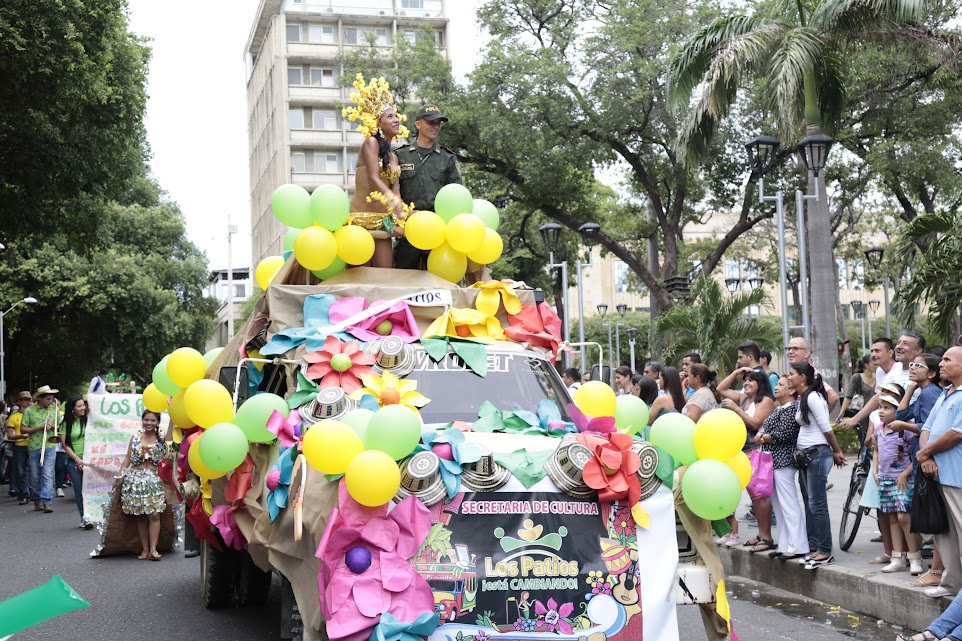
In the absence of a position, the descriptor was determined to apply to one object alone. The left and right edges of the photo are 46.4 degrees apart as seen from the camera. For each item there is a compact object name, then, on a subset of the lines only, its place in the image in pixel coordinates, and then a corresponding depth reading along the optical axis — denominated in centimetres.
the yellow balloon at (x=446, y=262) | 888
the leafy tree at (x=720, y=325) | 2117
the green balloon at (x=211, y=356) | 955
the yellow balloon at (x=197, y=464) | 728
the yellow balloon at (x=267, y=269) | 1053
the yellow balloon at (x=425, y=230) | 872
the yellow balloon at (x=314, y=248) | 836
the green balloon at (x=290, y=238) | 967
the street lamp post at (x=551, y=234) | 2589
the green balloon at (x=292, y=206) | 884
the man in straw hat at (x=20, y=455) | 2061
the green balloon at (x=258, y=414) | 689
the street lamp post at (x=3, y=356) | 3953
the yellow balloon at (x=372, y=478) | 540
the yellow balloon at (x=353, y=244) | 853
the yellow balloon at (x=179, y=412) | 855
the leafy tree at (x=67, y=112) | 1822
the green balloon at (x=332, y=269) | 864
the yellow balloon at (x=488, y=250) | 898
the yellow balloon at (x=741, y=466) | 651
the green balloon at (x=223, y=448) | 688
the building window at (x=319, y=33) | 7700
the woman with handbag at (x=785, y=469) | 1011
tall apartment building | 7612
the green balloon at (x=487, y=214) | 966
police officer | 937
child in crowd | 909
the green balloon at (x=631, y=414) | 802
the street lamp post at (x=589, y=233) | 2491
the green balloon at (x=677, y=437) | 654
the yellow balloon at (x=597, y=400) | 788
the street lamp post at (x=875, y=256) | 3231
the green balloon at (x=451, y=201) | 900
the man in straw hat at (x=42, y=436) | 1966
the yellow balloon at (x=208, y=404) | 731
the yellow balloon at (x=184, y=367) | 888
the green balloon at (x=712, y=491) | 603
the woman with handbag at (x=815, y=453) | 991
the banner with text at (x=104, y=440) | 1616
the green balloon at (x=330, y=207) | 860
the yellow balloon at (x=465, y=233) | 872
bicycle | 1072
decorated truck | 549
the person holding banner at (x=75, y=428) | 1728
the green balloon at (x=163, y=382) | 914
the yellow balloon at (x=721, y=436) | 640
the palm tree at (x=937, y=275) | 1426
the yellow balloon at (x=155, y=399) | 1002
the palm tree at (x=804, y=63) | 1780
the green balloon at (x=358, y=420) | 595
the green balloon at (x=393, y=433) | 563
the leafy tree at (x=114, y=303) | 4384
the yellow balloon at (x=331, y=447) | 567
